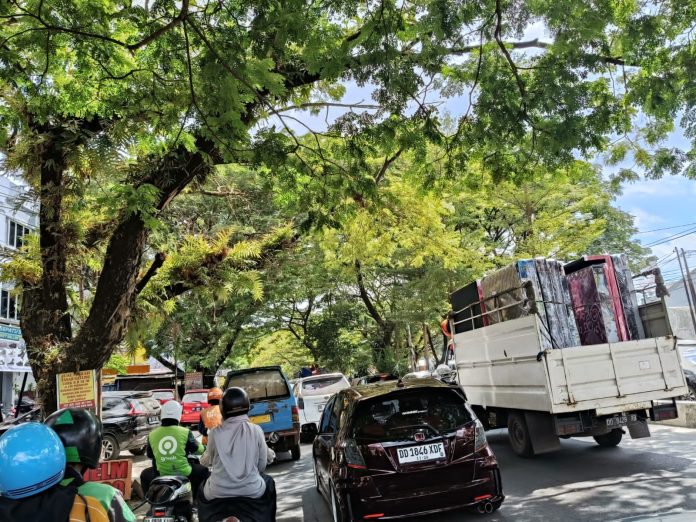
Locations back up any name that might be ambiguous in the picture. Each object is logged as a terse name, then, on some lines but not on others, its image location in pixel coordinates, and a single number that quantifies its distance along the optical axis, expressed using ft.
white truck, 23.20
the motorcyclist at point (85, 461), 6.72
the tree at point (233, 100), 18.48
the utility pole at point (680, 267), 74.91
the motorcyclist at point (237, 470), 13.42
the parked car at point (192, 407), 66.44
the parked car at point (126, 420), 42.39
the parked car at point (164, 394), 81.25
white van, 46.26
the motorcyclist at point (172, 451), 17.03
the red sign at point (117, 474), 23.07
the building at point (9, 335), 75.92
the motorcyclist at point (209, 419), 20.55
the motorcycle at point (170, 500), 14.17
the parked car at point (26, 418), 47.44
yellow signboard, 22.02
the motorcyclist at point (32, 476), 6.21
